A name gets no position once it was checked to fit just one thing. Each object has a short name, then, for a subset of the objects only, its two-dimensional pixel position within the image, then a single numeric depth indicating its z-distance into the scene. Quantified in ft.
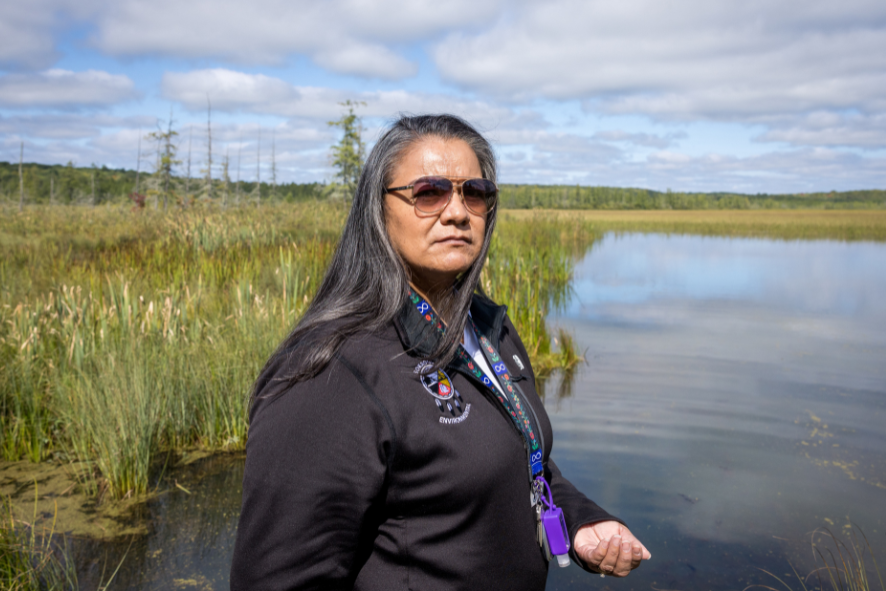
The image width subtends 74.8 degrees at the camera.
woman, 3.80
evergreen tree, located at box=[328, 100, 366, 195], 83.30
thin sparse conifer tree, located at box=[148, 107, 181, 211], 105.70
